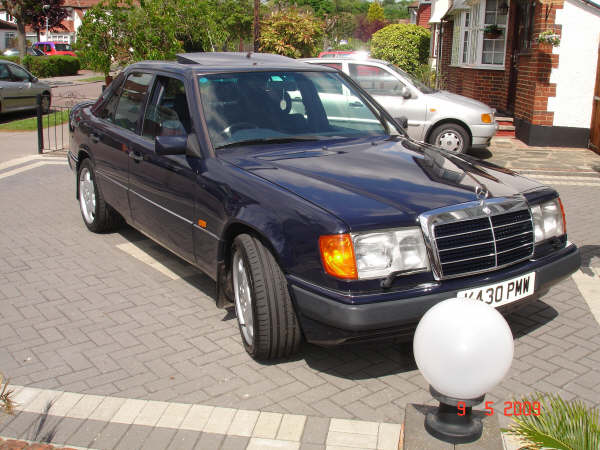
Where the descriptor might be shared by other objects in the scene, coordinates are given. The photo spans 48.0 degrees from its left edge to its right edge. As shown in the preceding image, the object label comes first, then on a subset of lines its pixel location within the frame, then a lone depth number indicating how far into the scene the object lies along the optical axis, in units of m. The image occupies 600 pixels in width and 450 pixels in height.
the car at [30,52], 50.26
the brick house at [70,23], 84.00
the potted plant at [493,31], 16.86
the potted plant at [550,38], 12.59
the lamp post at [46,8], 45.10
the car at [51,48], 55.69
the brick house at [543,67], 12.79
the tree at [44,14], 39.50
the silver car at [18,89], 18.59
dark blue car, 3.62
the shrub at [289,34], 25.67
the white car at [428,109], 11.48
